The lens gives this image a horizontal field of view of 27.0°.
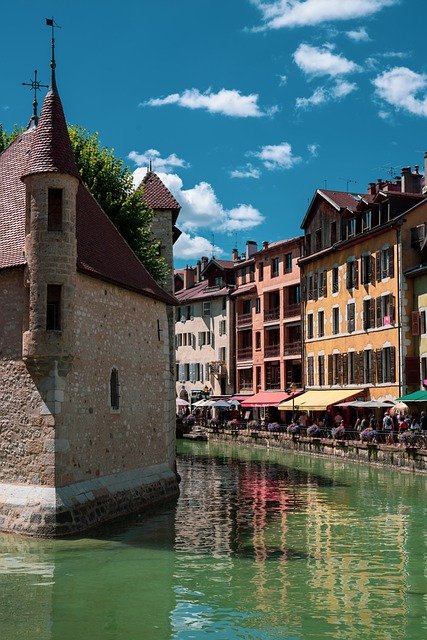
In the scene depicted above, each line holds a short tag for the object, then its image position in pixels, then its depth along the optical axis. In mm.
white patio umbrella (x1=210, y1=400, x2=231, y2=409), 63912
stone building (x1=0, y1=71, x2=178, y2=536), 19266
